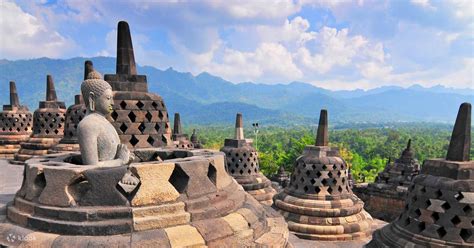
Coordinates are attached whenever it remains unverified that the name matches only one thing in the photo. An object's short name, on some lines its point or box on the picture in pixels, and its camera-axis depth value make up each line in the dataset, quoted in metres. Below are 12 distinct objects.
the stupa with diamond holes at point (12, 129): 13.55
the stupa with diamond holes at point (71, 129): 10.14
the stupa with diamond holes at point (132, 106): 5.41
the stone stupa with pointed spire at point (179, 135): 18.42
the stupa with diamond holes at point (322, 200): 9.87
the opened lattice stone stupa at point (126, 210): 3.15
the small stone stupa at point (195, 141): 23.99
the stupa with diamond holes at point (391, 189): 15.22
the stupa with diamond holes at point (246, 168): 13.48
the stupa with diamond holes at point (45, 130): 11.68
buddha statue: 3.86
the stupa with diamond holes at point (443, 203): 5.70
